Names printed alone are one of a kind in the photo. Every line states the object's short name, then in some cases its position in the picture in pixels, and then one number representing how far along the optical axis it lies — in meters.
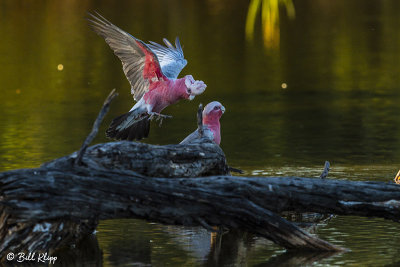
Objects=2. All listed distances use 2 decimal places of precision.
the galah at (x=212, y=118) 17.83
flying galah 17.47
